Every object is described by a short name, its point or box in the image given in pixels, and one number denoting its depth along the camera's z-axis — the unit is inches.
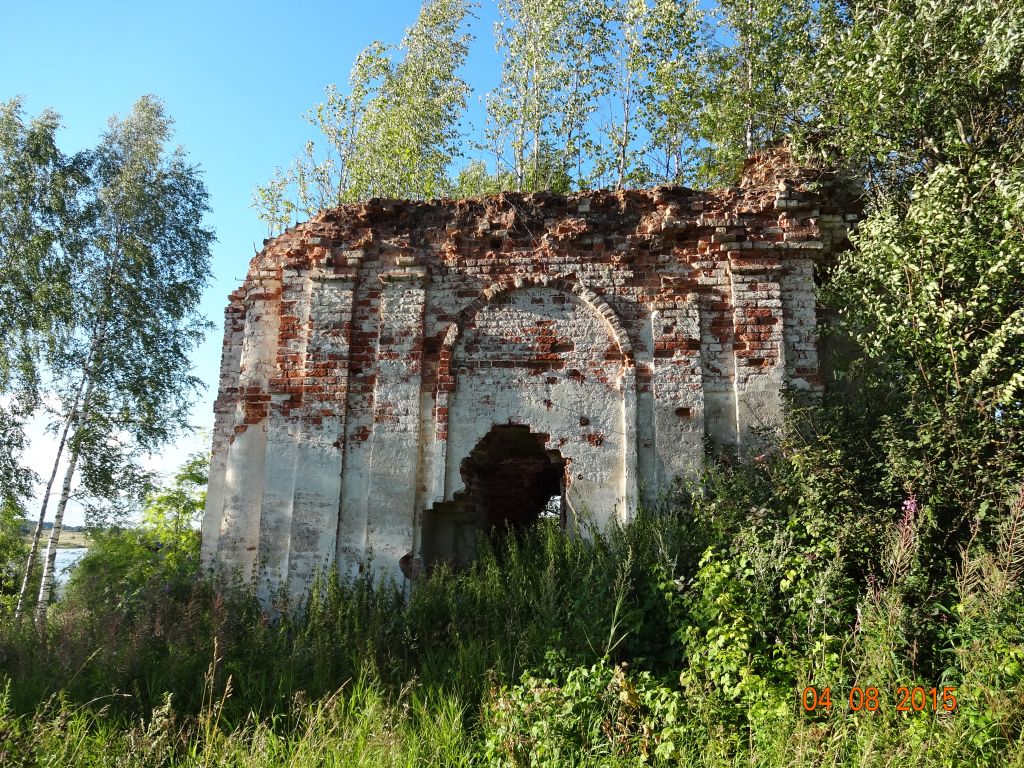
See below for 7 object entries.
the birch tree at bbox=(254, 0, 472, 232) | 653.3
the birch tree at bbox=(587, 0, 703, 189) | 562.3
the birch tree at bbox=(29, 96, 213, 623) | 494.0
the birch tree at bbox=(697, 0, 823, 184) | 470.6
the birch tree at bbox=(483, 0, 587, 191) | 610.2
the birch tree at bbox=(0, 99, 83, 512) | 478.3
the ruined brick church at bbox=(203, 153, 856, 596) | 268.7
